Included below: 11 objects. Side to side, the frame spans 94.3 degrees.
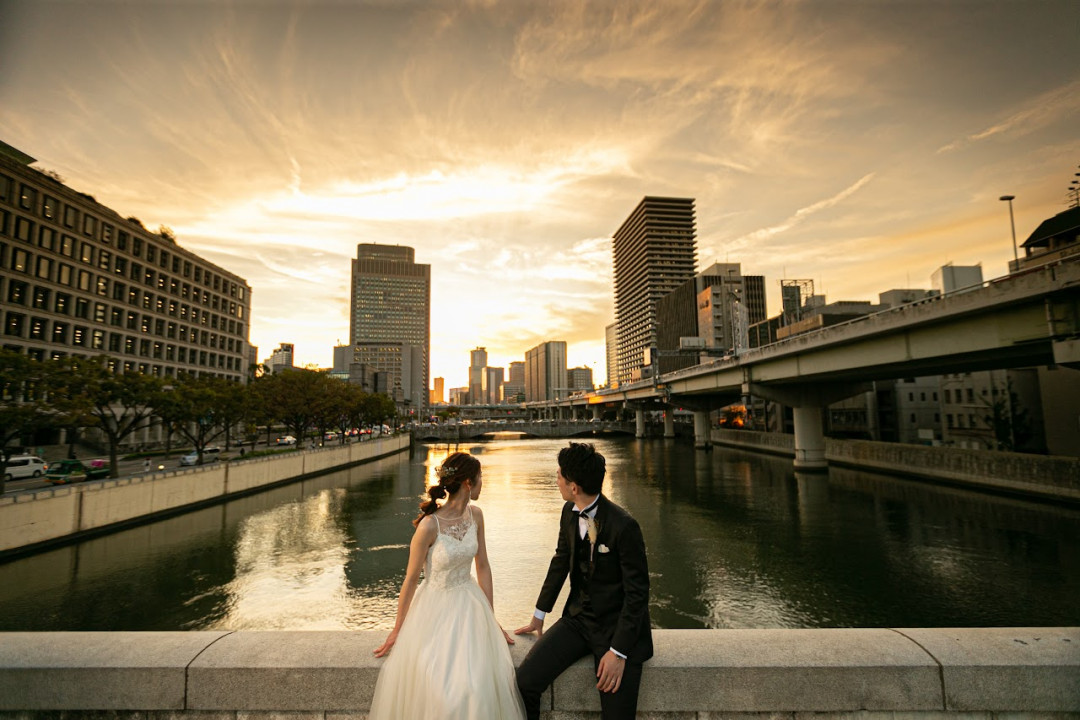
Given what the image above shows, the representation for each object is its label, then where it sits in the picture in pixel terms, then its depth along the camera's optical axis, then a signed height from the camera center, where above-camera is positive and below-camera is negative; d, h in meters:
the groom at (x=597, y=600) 3.38 -1.39
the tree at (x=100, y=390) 23.59 +1.28
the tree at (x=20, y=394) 20.38 +0.85
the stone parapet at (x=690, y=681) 3.54 -1.94
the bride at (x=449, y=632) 3.28 -1.58
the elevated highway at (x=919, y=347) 18.89 +3.09
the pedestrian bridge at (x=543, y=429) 110.07 -4.50
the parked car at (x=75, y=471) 30.59 -3.54
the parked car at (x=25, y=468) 31.55 -3.35
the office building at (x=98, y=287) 47.50 +14.87
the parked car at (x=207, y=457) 39.36 -3.72
